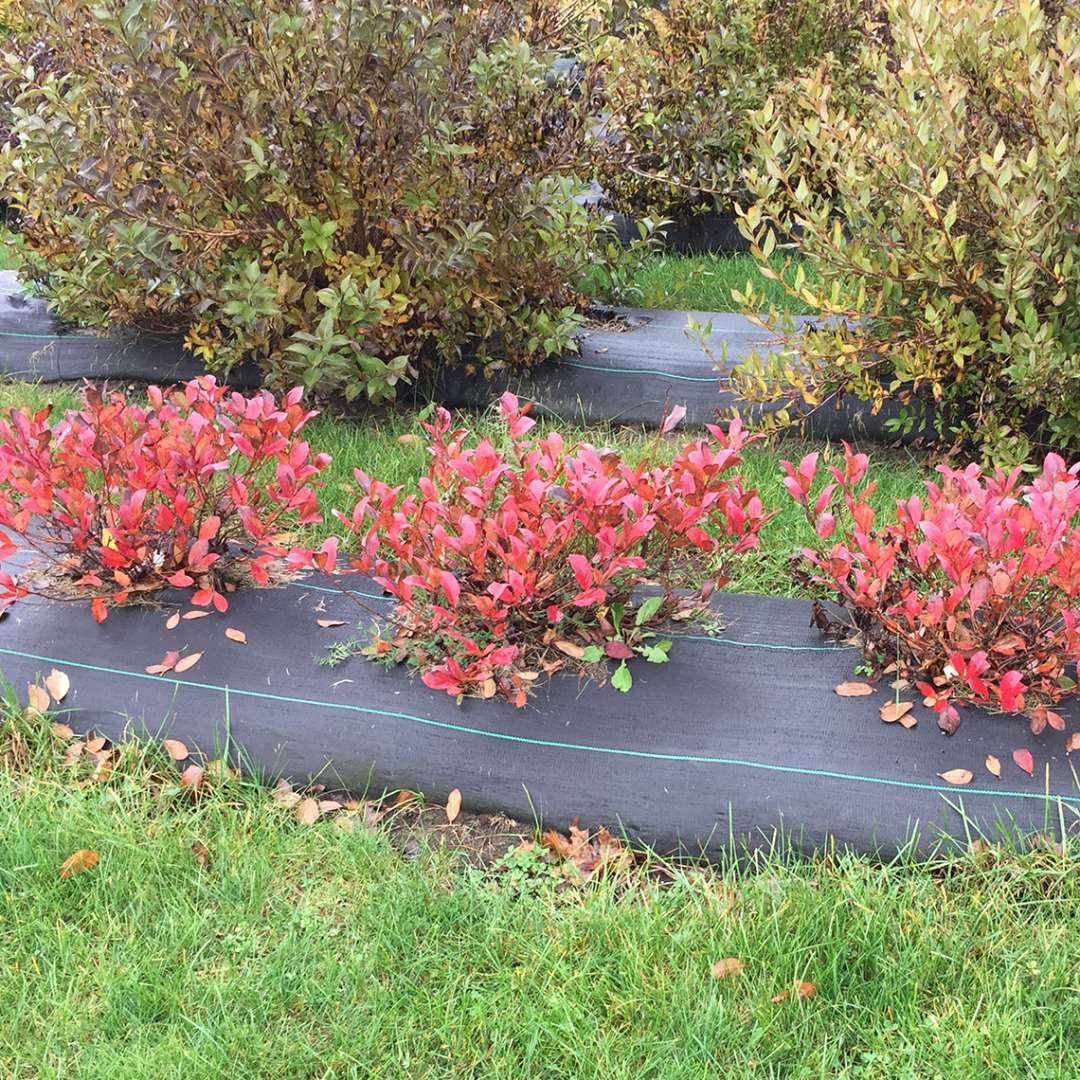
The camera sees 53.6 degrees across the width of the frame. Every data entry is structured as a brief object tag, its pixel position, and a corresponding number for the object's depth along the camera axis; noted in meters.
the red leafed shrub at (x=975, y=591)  2.14
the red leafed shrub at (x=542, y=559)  2.35
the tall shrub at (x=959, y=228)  3.05
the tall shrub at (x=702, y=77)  6.09
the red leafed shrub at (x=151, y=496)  2.66
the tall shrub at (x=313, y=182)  3.48
